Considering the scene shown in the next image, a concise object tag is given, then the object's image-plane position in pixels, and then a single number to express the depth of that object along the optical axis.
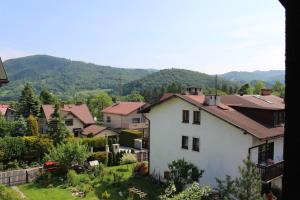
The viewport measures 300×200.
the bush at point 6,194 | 14.86
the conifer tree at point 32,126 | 46.53
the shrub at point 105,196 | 23.09
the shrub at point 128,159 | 33.97
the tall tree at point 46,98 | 76.62
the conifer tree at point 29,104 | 59.94
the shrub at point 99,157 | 34.68
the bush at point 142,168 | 29.39
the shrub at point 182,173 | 22.19
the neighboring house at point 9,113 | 77.11
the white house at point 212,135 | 21.91
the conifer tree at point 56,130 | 38.84
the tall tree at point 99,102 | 94.21
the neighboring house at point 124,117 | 55.66
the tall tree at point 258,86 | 93.22
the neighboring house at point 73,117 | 51.84
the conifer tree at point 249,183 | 16.67
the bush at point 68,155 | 29.53
